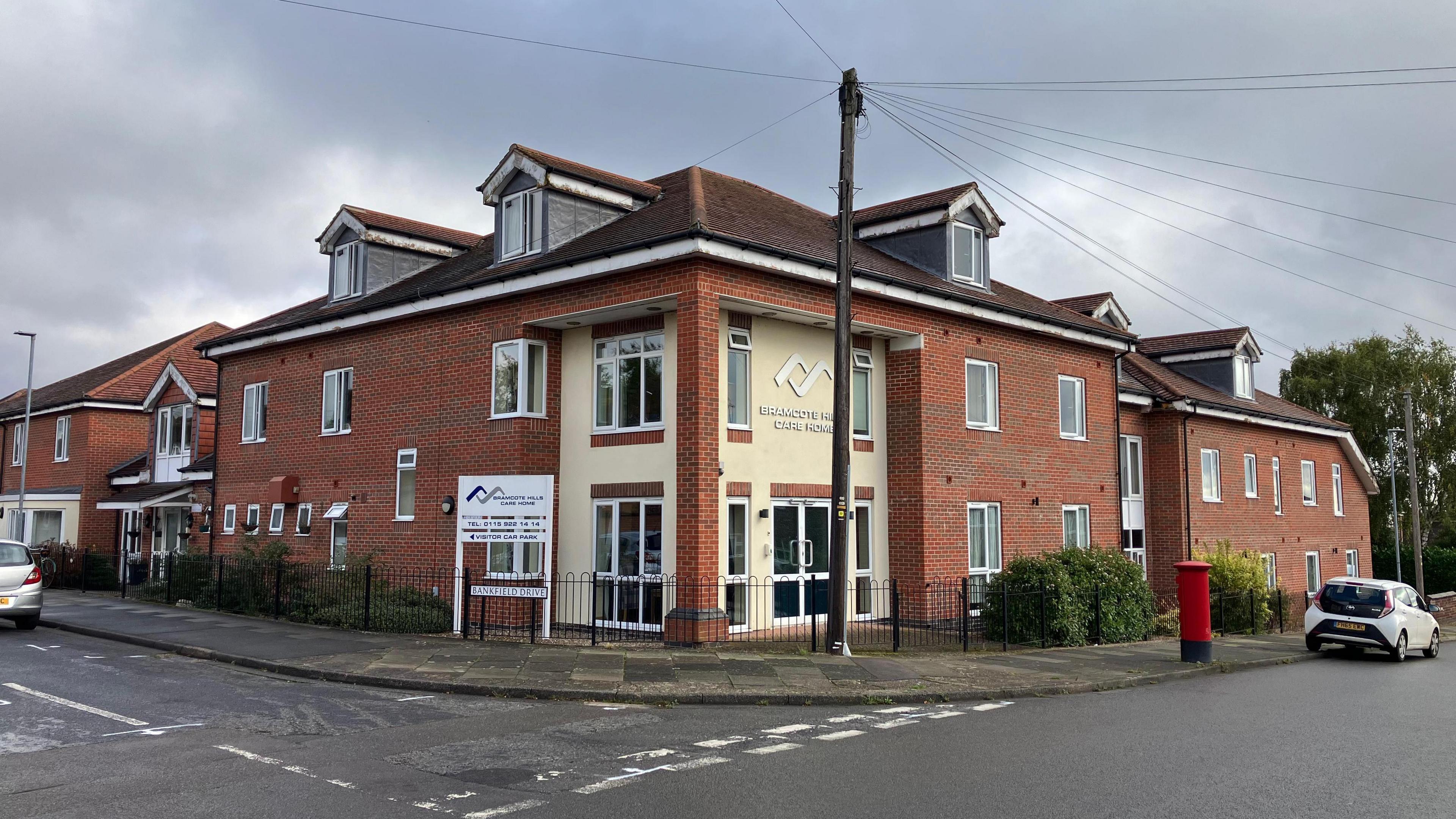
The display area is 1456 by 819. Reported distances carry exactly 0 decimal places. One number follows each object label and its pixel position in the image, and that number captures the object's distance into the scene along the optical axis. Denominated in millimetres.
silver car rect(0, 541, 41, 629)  17562
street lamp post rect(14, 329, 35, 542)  29906
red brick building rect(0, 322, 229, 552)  32562
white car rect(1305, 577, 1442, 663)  18500
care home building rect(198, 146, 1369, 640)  16797
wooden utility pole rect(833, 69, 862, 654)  14875
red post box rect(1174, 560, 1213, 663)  15820
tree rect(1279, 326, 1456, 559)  48156
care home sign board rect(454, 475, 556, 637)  15766
